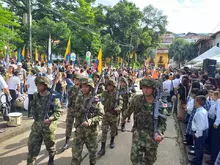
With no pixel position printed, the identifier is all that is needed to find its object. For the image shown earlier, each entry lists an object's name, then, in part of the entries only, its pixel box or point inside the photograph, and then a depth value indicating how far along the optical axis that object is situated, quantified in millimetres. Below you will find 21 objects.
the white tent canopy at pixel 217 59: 11878
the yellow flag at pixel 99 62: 12059
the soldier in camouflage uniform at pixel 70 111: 5137
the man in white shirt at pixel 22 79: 9323
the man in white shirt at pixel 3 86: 5406
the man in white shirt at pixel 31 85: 7070
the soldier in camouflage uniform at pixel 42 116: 3779
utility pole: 11227
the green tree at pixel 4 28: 9672
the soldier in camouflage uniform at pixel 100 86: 6402
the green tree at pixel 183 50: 43084
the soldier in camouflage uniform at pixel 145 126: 3416
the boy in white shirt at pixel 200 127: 4296
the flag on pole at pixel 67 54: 14223
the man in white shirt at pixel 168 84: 9617
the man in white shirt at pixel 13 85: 7070
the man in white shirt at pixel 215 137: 4246
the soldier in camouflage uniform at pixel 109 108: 4957
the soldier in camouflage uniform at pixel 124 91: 6266
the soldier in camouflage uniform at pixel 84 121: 3607
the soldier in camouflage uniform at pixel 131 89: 7120
